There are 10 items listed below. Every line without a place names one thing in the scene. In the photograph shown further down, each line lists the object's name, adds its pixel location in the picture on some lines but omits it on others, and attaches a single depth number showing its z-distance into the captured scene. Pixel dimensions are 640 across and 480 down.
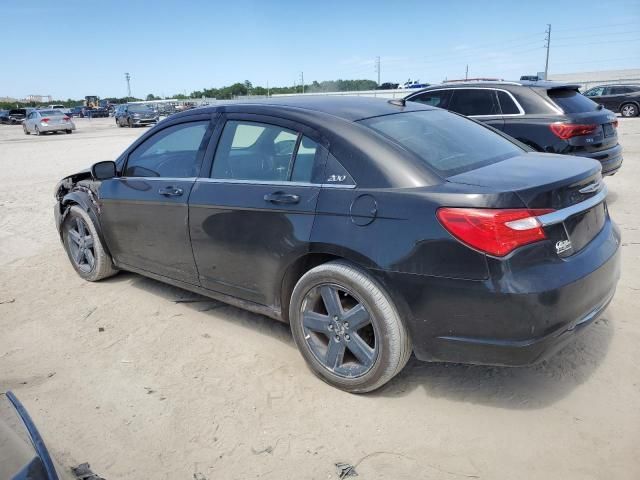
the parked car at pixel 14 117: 48.88
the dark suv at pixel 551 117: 6.36
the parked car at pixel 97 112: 60.88
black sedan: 2.47
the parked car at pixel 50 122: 29.19
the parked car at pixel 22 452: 1.46
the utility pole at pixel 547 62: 57.71
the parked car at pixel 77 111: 65.53
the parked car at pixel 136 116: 34.06
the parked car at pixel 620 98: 23.66
